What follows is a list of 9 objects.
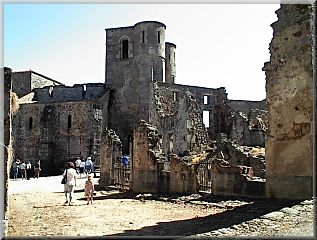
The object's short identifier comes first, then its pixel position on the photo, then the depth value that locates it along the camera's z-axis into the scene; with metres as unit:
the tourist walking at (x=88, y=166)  27.61
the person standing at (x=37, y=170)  28.39
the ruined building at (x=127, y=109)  35.66
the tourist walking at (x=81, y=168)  29.05
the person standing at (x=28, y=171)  30.01
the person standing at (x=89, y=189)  14.27
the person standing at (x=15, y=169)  29.38
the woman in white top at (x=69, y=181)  14.08
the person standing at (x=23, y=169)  29.38
